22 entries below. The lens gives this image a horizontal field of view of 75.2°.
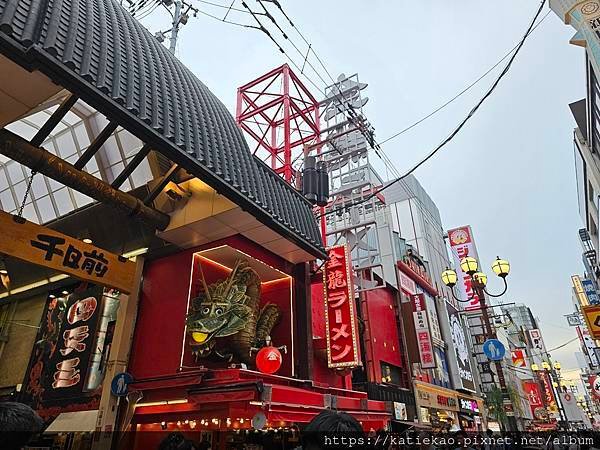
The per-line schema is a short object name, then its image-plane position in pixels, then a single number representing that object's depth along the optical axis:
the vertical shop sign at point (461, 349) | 30.75
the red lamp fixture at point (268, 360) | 11.18
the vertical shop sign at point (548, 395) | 59.12
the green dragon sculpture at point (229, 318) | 11.05
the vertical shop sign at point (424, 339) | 22.66
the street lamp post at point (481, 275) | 13.90
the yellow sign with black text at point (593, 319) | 15.66
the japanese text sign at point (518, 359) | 52.28
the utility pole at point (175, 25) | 13.97
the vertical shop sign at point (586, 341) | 54.59
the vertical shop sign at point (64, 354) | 11.91
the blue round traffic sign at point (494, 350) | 12.11
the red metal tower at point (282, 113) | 18.31
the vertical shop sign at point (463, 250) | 37.56
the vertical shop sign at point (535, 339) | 66.76
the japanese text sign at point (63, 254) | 9.19
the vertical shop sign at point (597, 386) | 29.05
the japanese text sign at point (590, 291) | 41.19
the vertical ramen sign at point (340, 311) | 13.19
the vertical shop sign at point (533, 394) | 56.12
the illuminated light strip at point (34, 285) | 14.62
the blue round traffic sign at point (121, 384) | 10.70
